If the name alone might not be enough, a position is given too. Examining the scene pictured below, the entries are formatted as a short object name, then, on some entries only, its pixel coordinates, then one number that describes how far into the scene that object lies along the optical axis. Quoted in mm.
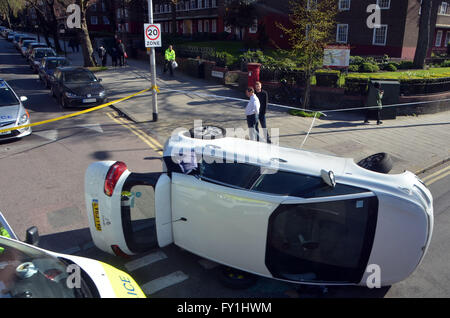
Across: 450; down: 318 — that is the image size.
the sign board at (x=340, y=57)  15383
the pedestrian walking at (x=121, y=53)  25078
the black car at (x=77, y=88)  14438
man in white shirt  10010
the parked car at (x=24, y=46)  33738
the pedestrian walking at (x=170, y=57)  21484
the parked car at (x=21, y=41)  37775
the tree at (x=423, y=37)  21391
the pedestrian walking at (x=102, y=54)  25219
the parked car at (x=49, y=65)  18938
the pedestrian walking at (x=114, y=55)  26078
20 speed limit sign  11695
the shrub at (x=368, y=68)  19625
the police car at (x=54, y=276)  3074
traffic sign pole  11683
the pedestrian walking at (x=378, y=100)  12891
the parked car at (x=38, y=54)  24891
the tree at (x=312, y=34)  12805
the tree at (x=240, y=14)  32531
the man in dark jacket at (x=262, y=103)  10394
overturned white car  4188
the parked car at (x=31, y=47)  29025
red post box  15766
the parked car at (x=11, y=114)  10336
